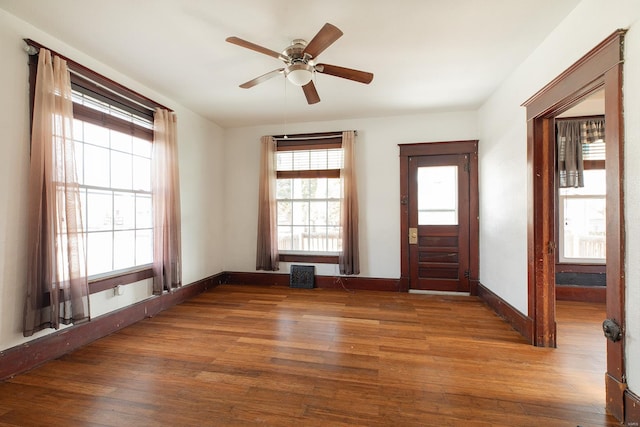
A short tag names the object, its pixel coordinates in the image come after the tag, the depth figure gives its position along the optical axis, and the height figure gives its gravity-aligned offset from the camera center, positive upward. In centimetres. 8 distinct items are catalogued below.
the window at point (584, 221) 371 -14
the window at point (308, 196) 436 +29
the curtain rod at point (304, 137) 425 +125
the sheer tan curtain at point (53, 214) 205 +2
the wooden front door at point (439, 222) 396 -14
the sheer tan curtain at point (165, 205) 316 +13
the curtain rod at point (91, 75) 210 +133
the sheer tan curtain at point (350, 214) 411 -1
